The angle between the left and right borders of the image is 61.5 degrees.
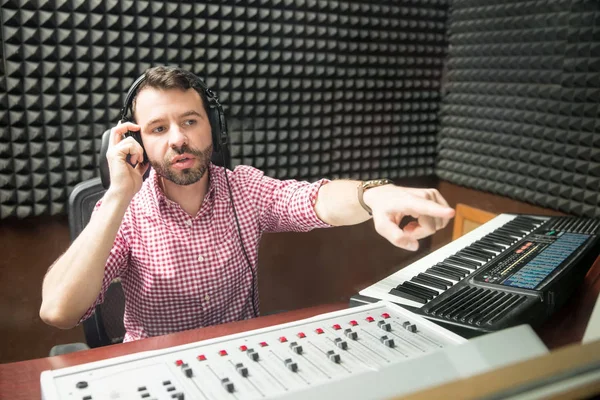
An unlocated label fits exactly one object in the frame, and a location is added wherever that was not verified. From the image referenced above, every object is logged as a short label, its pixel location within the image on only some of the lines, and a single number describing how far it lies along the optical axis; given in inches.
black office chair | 51.9
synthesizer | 36.9
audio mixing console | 18.6
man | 42.4
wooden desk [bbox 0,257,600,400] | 32.1
